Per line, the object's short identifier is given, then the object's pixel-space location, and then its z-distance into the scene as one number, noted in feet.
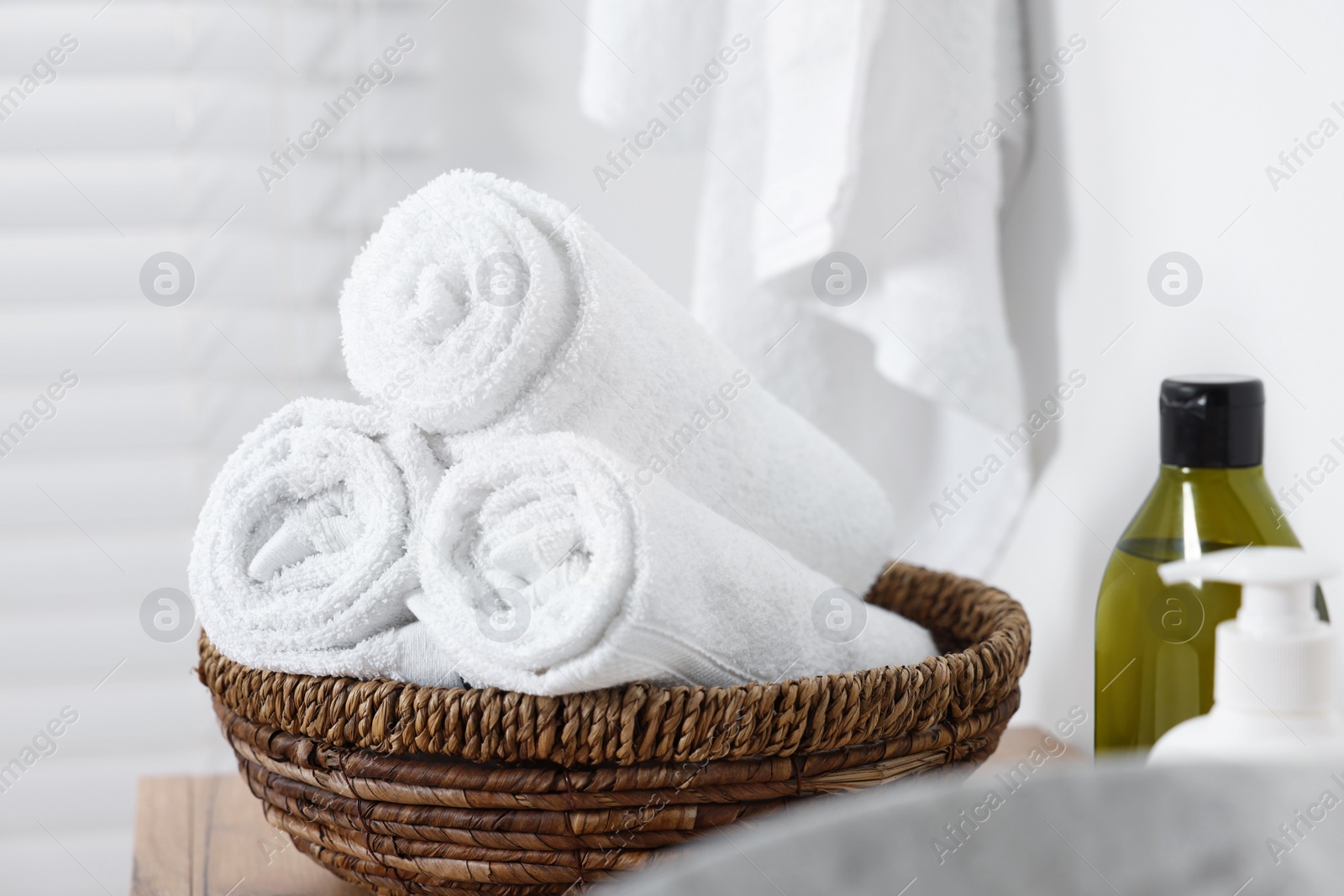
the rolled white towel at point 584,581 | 3.23
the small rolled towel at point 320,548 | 3.35
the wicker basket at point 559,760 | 3.25
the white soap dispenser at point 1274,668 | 3.05
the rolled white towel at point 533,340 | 3.35
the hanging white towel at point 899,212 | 3.95
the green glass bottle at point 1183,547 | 3.39
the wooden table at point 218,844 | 3.62
